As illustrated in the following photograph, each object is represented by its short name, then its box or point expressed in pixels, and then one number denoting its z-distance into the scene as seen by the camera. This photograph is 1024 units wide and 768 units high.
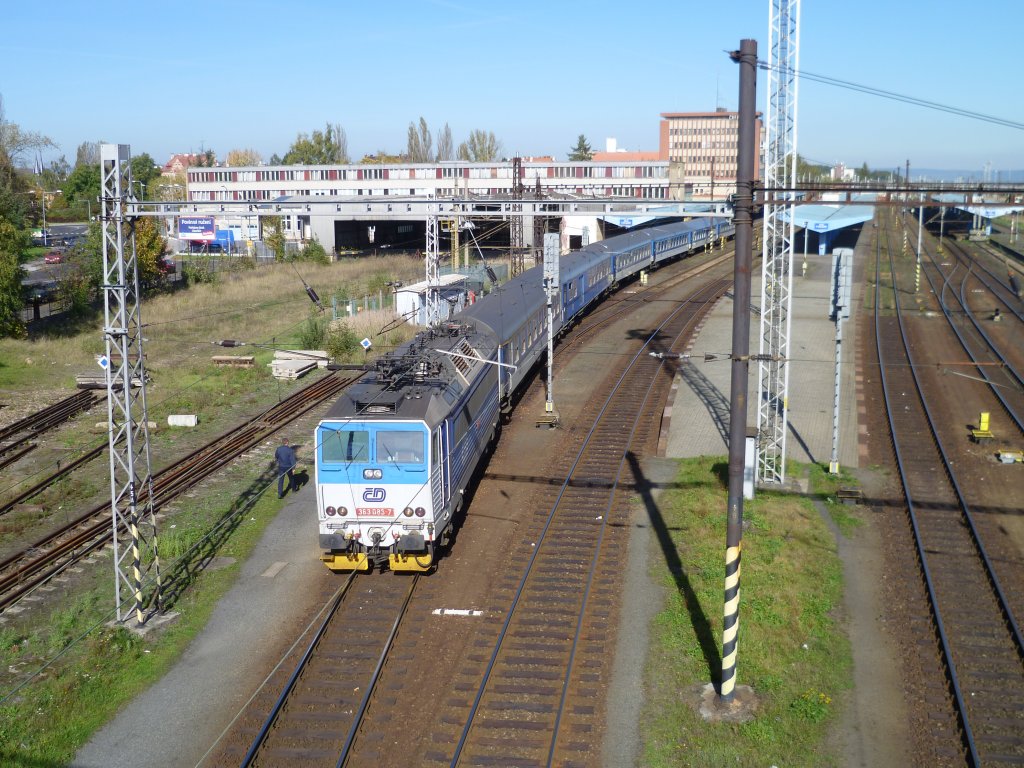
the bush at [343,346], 32.50
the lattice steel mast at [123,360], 12.23
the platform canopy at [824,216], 54.54
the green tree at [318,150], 121.38
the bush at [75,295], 41.97
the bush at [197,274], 54.59
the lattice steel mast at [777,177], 16.73
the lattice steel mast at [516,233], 41.41
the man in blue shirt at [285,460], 18.12
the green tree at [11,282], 33.66
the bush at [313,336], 33.54
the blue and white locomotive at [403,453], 13.51
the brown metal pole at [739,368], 10.54
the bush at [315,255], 63.22
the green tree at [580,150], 148.49
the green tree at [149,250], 47.66
